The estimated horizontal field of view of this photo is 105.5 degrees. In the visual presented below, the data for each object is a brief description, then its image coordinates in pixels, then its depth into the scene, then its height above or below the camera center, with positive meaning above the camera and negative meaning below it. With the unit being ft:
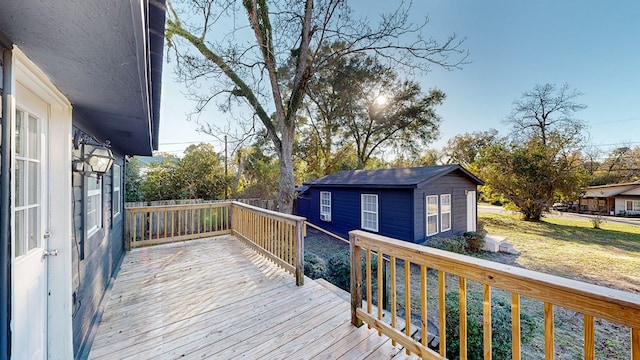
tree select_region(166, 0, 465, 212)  20.27 +12.42
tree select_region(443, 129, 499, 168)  75.87 +11.35
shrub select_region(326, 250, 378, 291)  14.17 -5.37
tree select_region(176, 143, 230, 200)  27.22 +0.86
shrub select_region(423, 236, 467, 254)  22.55 -6.07
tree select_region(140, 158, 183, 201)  25.73 +0.07
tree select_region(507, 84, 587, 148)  46.55 +13.56
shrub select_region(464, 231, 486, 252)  25.55 -6.54
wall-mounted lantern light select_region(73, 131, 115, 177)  6.87 +0.81
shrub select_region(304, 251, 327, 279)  13.25 -4.76
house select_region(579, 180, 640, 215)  62.44 -5.71
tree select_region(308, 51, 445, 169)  38.17 +12.72
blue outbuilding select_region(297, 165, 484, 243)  22.95 -2.35
